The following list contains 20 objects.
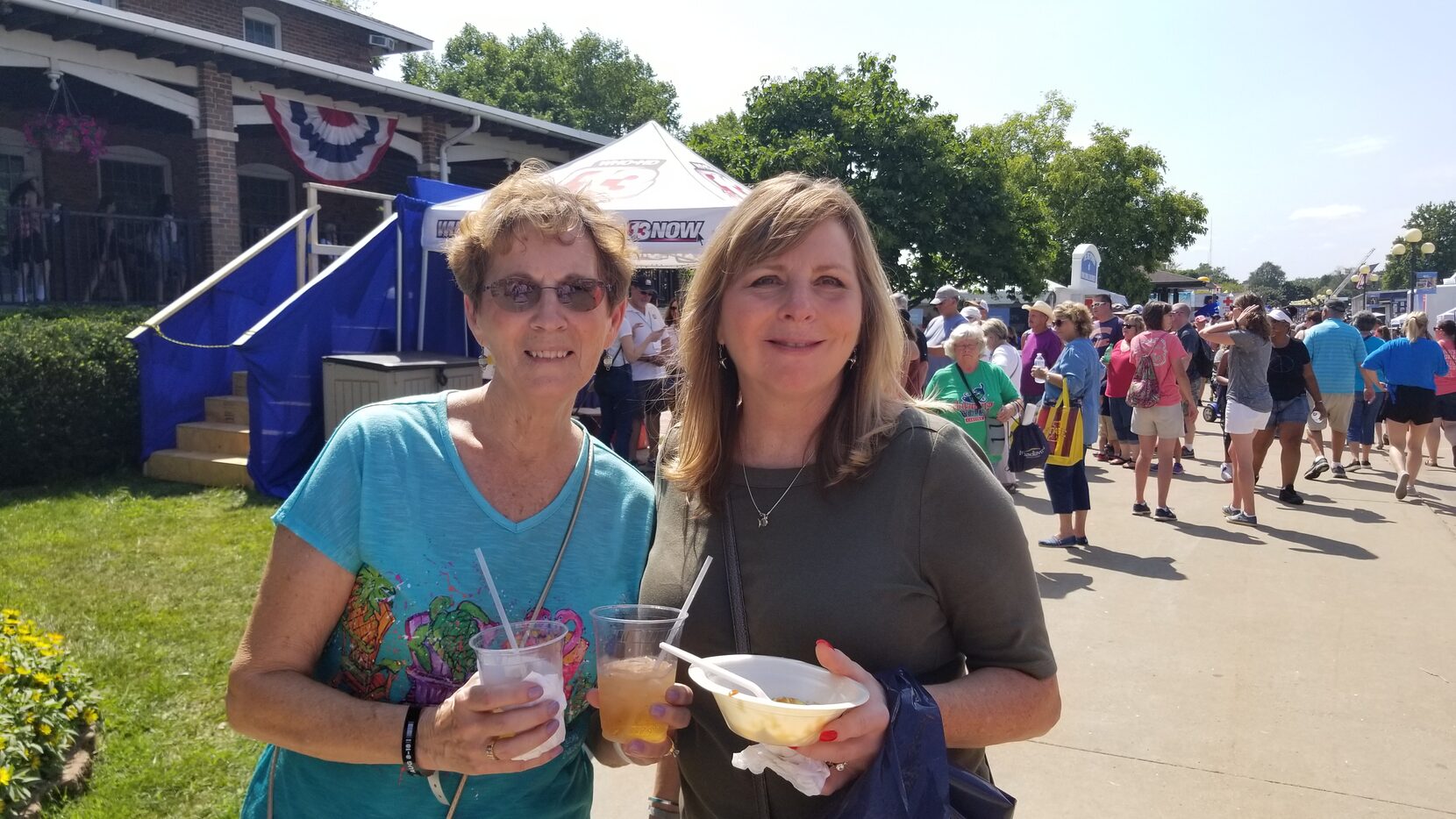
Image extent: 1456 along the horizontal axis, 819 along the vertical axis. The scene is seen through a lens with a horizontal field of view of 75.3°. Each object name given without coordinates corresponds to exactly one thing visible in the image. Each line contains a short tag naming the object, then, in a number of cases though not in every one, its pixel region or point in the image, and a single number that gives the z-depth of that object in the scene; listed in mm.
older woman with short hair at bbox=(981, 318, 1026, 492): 7354
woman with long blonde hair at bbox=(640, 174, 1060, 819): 1584
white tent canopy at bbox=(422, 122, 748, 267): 8219
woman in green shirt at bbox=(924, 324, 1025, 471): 6598
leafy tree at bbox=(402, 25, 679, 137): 50188
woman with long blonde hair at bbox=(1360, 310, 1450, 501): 9828
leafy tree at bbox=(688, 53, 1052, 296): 25750
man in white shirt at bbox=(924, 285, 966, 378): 9867
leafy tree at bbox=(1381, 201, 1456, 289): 87319
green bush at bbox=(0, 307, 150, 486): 7957
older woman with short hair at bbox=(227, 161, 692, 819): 1594
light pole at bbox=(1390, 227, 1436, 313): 26891
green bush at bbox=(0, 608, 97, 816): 3141
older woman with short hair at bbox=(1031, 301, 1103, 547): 7445
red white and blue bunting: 12508
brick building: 10891
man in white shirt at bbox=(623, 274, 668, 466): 8562
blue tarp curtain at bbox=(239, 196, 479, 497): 8188
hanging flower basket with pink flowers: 11961
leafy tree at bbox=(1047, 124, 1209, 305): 43719
